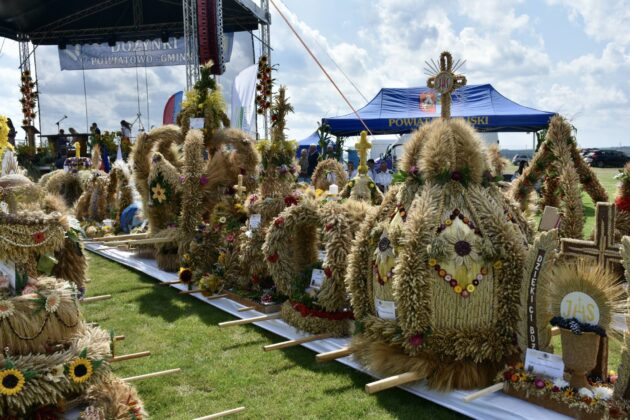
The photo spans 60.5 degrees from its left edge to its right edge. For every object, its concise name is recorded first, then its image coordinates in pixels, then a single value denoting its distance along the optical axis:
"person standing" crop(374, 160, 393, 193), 13.26
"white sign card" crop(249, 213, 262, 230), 6.65
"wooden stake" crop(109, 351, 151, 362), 4.20
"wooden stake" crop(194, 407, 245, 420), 3.67
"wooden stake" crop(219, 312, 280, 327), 5.41
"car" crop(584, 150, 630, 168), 29.12
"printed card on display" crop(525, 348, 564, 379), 3.70
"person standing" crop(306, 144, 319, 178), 16.42
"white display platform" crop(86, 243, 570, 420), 3.71
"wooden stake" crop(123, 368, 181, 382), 4.02
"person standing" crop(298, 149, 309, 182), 15.57
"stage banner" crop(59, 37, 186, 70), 23.22
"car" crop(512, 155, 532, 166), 27.62
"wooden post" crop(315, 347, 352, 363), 4.46
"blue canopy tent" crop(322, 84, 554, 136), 15.62
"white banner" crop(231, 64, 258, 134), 13.91
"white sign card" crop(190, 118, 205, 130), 8.70
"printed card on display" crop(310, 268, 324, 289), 5.61
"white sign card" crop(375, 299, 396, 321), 4.41
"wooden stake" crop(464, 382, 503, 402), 3.63
